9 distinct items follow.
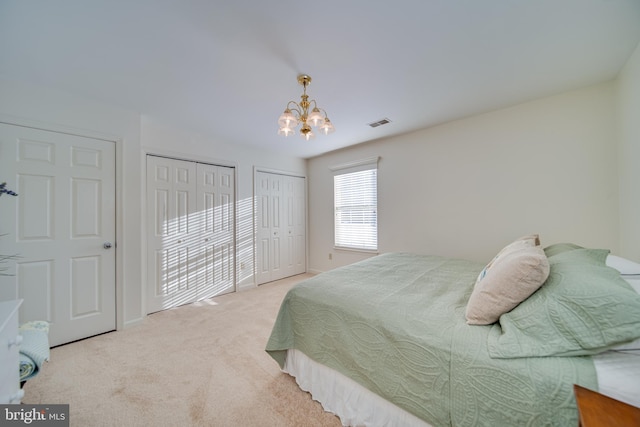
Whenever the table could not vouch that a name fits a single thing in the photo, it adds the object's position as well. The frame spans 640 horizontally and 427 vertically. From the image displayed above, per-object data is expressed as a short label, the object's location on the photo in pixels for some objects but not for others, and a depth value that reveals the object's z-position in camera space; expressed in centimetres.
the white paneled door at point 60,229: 198
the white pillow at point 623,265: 105
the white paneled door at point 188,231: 291
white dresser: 90
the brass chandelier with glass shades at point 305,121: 172
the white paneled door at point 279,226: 403
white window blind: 382
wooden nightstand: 56
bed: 76
